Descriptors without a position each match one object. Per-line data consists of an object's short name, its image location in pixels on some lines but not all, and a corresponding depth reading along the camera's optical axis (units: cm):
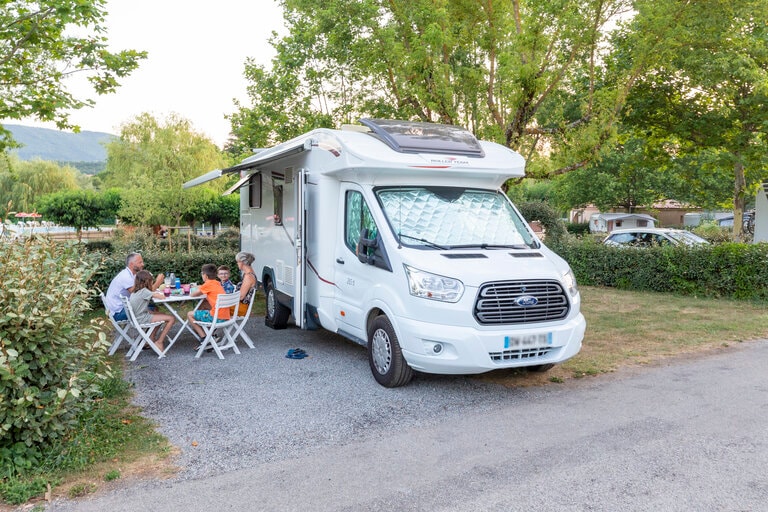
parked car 1473
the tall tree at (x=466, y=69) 1114
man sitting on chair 702
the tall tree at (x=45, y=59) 928
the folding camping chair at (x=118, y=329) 692
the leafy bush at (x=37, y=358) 371
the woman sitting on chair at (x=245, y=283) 758
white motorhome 531
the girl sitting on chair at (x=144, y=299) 675
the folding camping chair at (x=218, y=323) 689
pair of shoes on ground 723
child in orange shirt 712
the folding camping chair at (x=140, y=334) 673
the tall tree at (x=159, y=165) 2378
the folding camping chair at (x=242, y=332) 736
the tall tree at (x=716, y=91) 1178
